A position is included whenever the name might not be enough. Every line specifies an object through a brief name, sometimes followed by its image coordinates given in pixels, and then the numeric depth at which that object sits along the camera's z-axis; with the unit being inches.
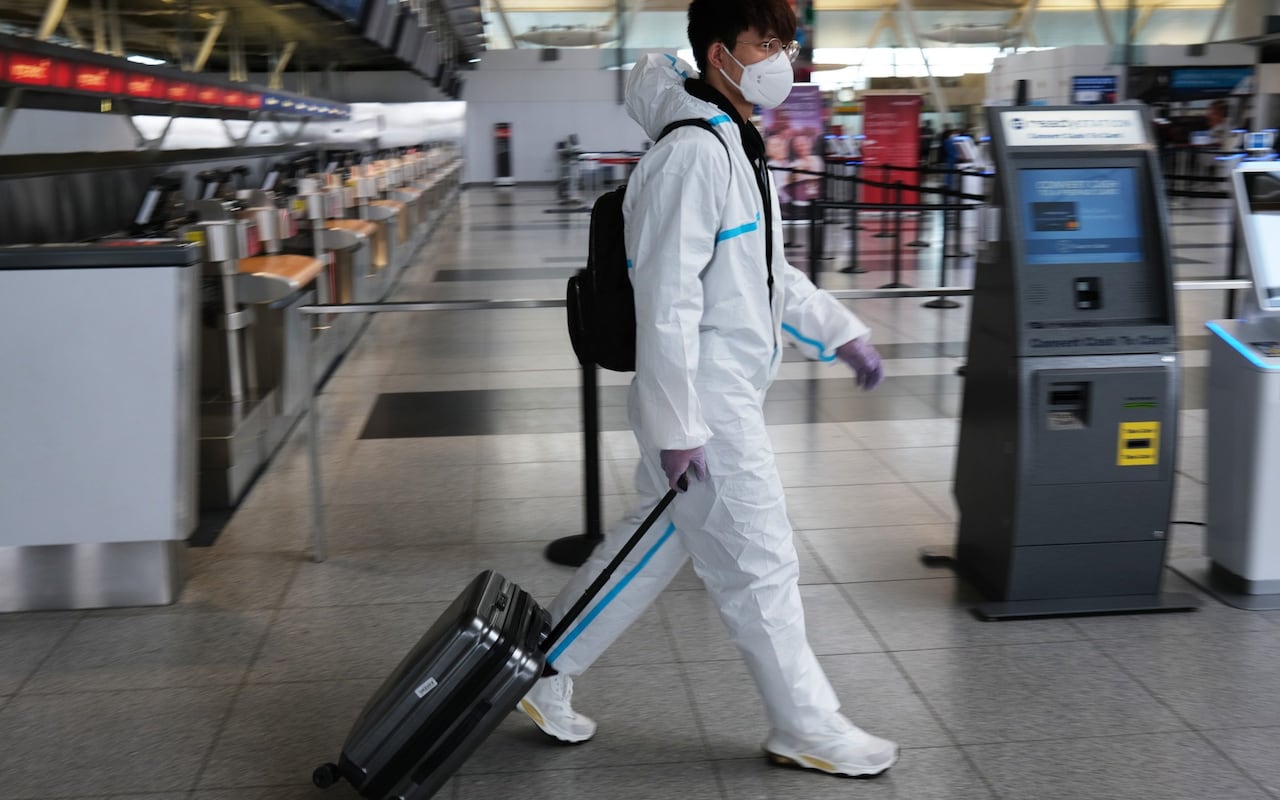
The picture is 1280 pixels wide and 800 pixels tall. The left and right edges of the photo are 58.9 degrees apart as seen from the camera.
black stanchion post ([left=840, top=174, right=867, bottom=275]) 414.9
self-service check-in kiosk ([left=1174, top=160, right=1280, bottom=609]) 120.3
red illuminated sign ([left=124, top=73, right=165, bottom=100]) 238.1
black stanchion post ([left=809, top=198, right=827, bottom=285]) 289.4
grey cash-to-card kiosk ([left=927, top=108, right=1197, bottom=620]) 118.4
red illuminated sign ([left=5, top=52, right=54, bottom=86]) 172.3
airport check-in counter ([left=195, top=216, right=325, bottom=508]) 166.2
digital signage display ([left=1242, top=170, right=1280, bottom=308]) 124.3
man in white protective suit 80.6
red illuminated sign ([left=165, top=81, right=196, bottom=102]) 271.9
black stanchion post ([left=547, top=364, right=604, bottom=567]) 142.6
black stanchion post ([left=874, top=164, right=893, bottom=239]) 556.1
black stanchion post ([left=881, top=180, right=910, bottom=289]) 352.1
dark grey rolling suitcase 82.0
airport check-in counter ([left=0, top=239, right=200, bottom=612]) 122.5
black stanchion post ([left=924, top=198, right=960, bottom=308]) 341.7
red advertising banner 623.0
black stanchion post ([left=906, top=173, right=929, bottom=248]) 522.6
